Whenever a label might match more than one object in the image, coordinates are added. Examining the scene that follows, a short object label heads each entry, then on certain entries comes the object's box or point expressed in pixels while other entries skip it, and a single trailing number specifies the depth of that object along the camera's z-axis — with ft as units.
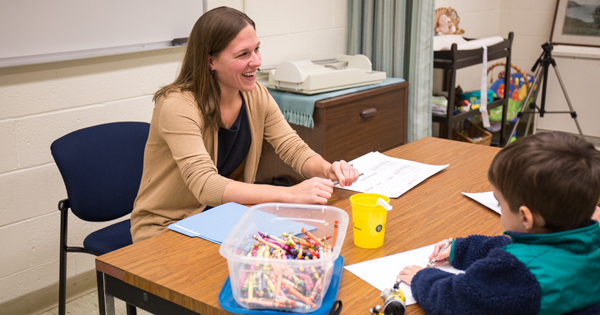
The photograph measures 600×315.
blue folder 3.81
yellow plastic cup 3.70
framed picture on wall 14.44
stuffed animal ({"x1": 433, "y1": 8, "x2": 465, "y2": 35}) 12.96
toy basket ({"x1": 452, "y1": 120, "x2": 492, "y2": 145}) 11.98
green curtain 10.07
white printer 8.49
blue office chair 5.85
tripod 12.80
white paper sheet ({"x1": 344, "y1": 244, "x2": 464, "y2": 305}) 3.24
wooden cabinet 8.49
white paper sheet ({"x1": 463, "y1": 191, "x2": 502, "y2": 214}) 4.49
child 2.65
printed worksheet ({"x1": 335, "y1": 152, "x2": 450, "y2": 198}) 4.94
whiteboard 6.36
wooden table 3.18
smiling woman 4.90
